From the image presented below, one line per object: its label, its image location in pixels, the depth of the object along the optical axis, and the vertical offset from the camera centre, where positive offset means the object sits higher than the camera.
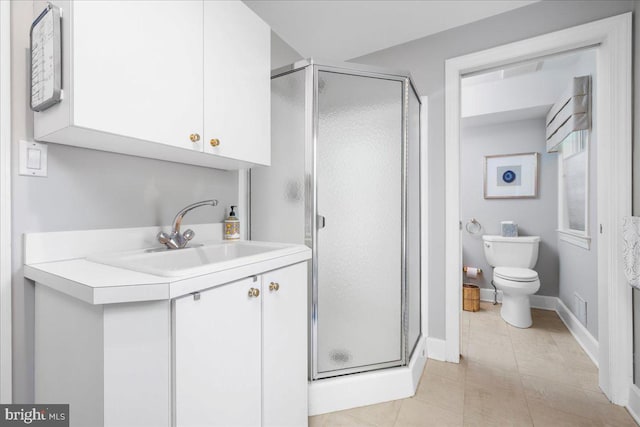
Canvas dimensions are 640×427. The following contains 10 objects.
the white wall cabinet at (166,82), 0.84 +0.47
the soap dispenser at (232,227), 1.63 -0.09
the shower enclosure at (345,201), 1.61 +0.06
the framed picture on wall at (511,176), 3.36 +0.44
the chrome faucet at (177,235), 1.28 -0.11
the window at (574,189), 2.43 +0.22
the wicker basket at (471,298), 3.14 -0.95
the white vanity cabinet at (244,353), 0.81 -0.48
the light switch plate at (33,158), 0.96 +0.18
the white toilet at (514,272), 2.69 -0.60
